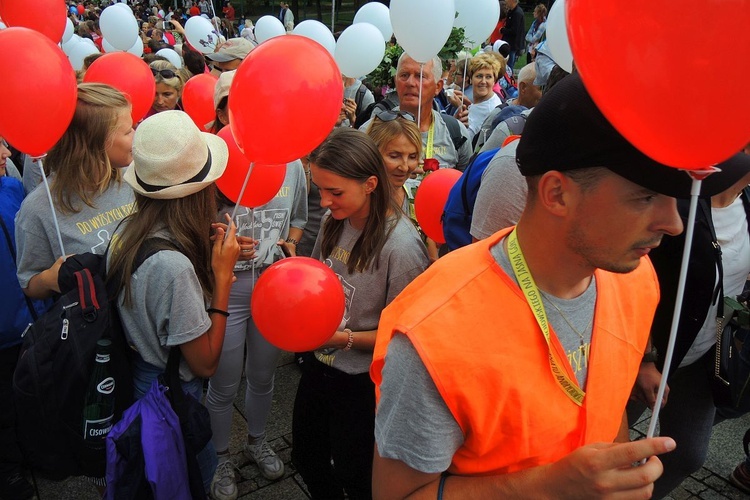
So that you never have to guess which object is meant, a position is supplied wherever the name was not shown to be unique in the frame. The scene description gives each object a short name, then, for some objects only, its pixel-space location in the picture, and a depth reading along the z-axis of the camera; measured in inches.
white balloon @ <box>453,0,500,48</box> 212.4
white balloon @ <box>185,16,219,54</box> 324.2
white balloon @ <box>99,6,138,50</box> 269.4
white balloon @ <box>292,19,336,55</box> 229.5
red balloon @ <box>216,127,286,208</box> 103.0
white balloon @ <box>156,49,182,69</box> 291.3
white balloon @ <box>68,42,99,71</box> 260.4
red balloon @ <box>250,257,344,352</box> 83.4
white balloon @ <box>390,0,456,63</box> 157.4
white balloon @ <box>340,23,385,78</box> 200.2
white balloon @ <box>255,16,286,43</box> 324.5
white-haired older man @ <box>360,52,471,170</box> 154.0
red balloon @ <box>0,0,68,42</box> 161.6
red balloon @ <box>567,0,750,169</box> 35.8
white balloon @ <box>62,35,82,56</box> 264.9
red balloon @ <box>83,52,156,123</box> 149.1
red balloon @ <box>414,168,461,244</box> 118.7
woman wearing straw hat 77.2
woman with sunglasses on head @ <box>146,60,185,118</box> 191.9
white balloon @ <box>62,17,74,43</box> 263.0
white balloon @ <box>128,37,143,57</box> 300.4
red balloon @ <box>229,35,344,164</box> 83.4
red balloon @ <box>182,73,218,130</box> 179.2
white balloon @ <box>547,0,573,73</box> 139.1
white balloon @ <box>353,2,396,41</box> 263.1
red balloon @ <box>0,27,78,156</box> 92.9
